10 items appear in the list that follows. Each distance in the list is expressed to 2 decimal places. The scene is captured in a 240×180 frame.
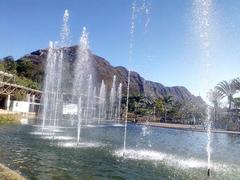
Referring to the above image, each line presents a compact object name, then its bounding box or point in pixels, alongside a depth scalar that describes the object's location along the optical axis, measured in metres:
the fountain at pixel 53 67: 27.52
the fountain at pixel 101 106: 54.91
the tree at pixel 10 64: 60.65
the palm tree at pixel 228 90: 47.10
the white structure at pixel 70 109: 52.99
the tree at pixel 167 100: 64.41
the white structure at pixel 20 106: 38.99
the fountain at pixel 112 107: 58.95
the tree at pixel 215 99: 48.95
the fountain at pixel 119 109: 58.80
